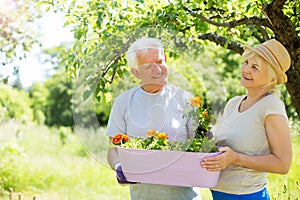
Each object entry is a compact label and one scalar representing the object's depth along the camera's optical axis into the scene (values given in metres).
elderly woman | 2.12
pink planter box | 2.09
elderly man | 2.15
